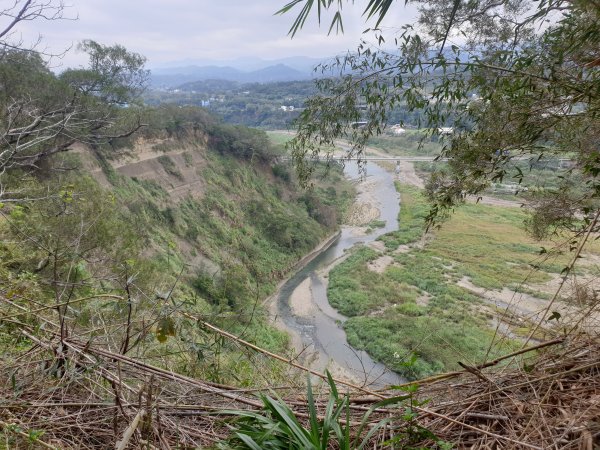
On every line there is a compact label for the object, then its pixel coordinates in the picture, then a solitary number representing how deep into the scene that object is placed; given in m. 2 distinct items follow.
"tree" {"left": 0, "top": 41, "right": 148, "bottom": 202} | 9.71
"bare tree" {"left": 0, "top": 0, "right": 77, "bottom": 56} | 2.79
